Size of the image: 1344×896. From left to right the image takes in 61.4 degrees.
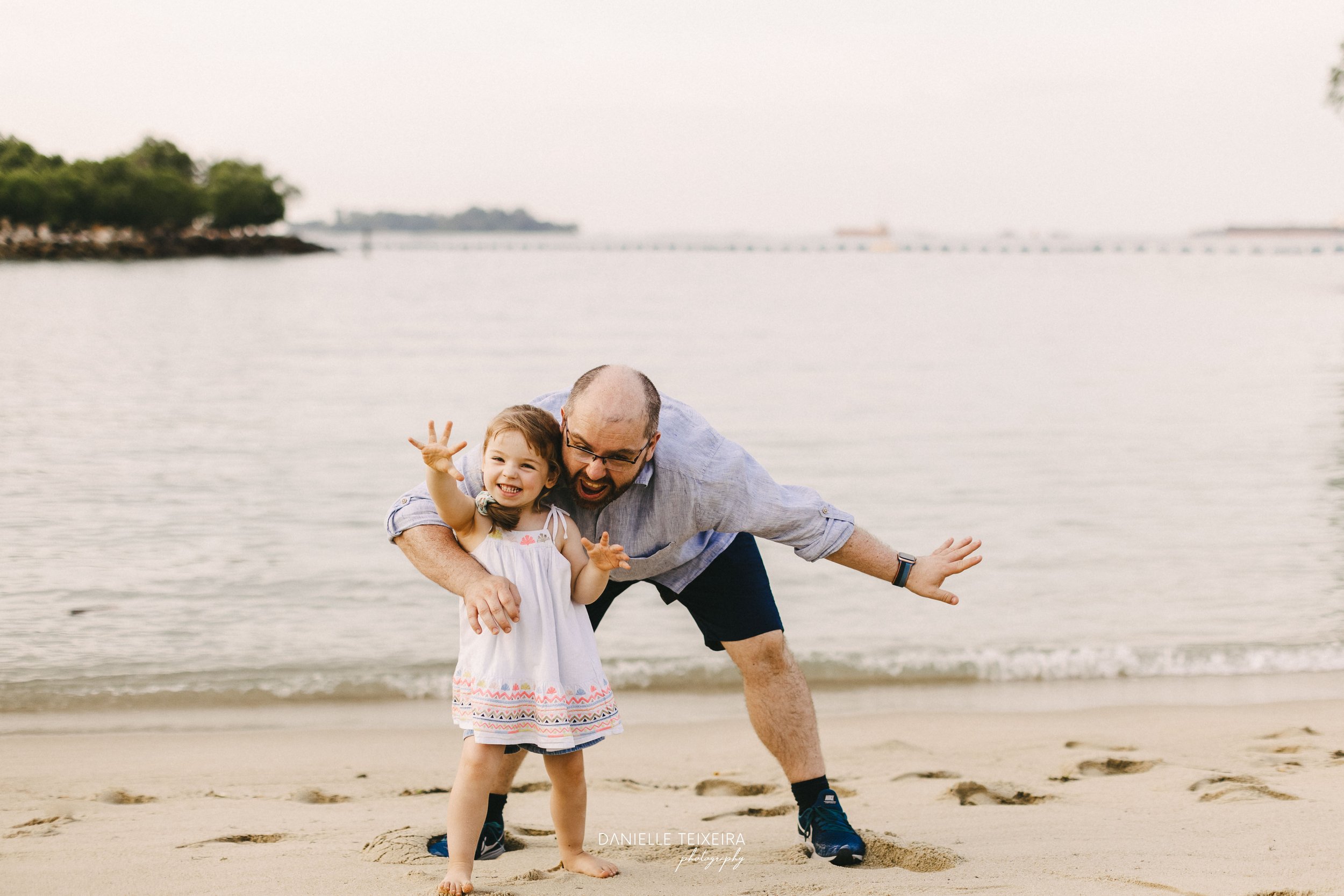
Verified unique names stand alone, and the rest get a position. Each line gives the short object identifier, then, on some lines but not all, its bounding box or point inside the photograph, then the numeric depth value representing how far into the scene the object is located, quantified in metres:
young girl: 2.89
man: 2.92
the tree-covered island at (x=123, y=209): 93.44
